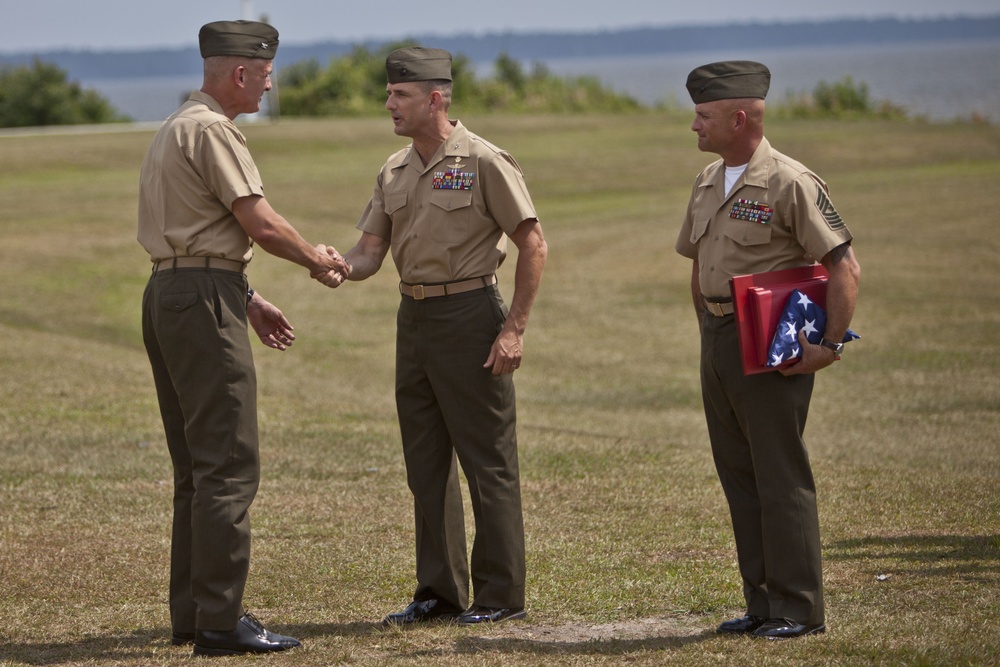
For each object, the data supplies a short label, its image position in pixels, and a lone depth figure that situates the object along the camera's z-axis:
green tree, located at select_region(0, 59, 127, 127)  101.31
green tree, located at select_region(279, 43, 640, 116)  107.50
